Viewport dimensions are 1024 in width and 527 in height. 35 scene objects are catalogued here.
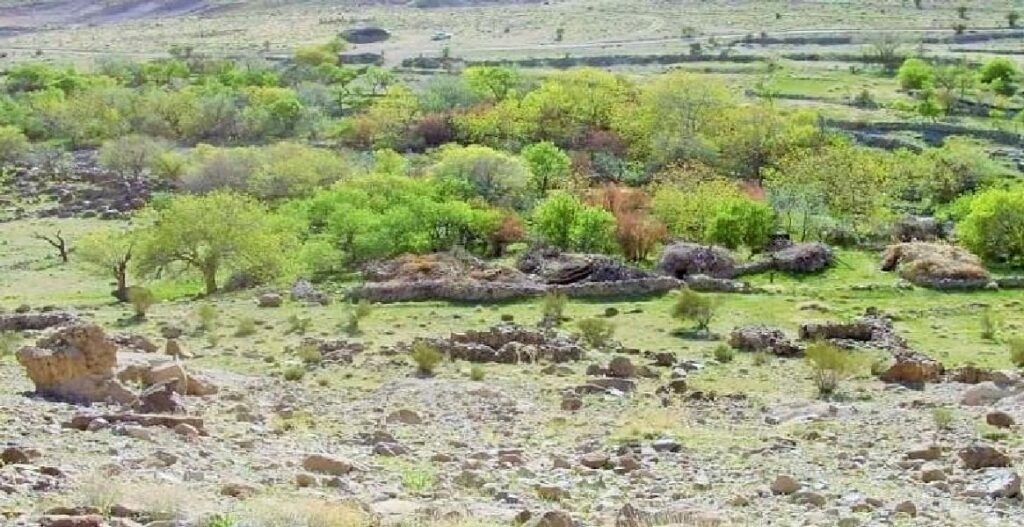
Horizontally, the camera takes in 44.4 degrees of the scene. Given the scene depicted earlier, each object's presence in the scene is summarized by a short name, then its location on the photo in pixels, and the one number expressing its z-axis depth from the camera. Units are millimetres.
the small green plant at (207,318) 37875
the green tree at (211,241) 46969
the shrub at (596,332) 35250
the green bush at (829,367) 29236
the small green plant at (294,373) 29438
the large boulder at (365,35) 152500
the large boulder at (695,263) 46281
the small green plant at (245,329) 37062
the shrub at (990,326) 36812
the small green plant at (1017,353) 32406
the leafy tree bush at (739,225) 50250
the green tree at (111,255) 46844
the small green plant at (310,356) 32125
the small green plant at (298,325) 37453
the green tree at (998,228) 48062
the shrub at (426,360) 30683
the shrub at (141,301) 40875
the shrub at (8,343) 30866
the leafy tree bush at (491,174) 60781
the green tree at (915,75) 96688
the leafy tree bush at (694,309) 38375
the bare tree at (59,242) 58344
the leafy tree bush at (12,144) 86188
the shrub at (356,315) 37844
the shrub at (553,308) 39281
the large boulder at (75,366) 21703
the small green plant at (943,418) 21625
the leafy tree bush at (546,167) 65938
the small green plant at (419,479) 16234
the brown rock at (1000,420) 21375
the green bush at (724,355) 33375
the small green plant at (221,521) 12289
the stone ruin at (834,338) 34500
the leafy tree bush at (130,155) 80188
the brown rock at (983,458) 17828
